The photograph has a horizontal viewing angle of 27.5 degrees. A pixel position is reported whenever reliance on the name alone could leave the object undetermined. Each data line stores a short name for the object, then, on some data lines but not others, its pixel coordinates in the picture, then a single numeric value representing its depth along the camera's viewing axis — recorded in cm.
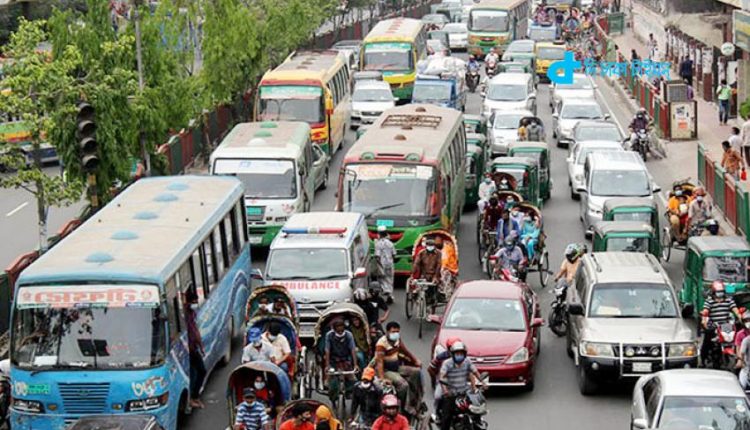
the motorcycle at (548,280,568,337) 2681
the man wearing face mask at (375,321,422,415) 1984
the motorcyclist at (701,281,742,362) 2338
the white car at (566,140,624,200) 3962
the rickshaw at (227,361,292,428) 1986
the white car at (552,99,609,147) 4869
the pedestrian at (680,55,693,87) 5906
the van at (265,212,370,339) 2550
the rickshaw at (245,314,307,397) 2199
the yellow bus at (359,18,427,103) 5888
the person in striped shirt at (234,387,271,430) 1859
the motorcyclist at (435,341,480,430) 1948
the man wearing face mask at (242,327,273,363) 2108
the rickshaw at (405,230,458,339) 2681
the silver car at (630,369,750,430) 1747
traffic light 2314
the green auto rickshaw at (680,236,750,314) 2594
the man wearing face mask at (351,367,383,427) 1870
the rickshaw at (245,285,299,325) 2377
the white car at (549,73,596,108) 5208
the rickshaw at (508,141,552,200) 3953
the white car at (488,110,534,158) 4547
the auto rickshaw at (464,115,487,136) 4416
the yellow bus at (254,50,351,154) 4359
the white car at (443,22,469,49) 8094
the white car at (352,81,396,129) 5256
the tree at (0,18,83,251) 2859
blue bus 1969
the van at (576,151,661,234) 3488
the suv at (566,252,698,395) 2225
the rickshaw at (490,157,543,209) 3516
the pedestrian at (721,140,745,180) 3794
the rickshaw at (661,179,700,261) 3231
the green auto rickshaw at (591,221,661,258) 2939
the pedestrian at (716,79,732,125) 4934
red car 2269
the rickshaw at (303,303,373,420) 2177
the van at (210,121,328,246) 3347
